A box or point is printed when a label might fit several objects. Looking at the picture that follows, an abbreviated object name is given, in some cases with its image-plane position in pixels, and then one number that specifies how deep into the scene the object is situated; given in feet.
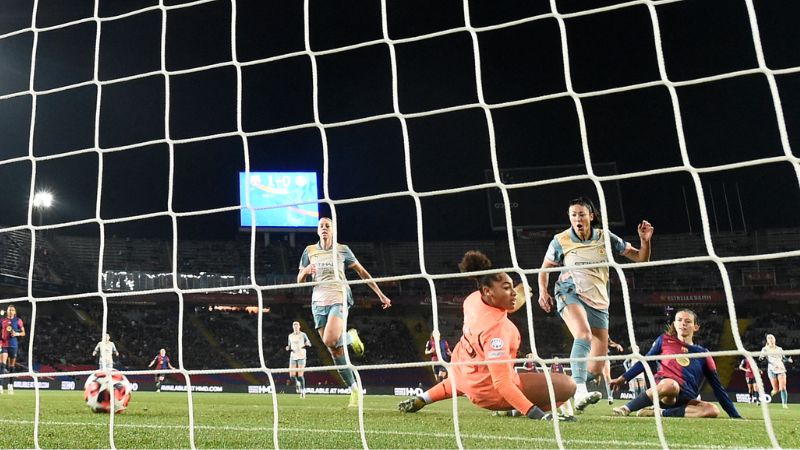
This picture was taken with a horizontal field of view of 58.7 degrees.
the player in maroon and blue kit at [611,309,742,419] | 15.79
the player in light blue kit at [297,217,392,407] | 18.24
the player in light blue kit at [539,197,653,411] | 14.76
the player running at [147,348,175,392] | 42.22
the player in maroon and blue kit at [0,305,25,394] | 32.28
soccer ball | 18.35
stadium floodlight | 67.77
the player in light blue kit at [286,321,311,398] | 35.70
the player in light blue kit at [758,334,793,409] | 31.60
